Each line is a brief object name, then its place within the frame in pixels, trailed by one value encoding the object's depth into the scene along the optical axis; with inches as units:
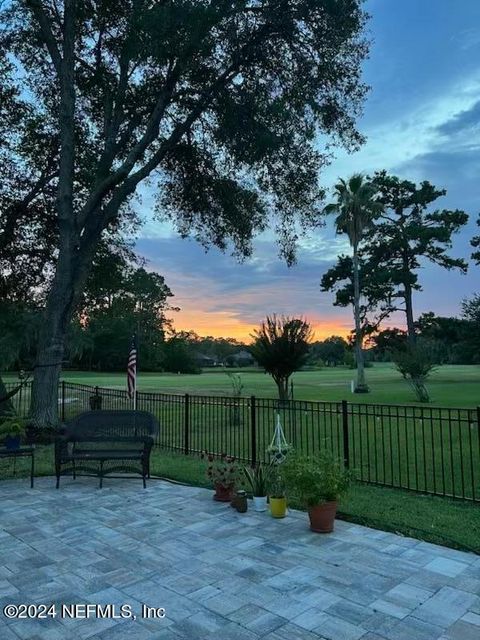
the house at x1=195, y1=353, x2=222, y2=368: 3757.4
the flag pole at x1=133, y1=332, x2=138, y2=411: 329.3
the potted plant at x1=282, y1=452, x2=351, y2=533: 176.2
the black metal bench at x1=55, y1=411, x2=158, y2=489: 251.6
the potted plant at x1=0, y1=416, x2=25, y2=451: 268.7
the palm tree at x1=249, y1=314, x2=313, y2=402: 424.5
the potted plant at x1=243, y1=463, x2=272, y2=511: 210.1
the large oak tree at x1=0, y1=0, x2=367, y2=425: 429.4
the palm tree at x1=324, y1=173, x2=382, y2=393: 1157.7
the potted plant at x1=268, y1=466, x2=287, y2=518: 197.9
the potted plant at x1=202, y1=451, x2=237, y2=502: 223.0
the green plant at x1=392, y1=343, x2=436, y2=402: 892.0
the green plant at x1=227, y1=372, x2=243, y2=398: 709.8
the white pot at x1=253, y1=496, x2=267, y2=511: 208.8
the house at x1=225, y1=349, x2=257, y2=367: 3464.6
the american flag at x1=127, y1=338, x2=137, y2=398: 332.0
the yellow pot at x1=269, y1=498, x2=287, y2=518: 197.8
